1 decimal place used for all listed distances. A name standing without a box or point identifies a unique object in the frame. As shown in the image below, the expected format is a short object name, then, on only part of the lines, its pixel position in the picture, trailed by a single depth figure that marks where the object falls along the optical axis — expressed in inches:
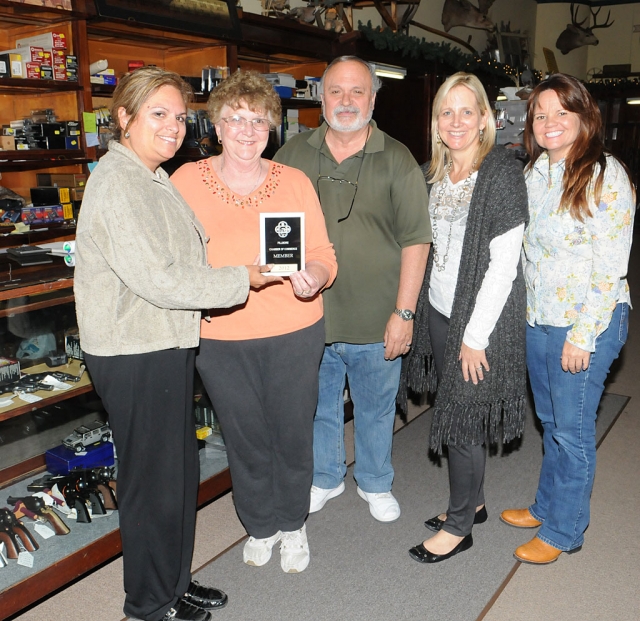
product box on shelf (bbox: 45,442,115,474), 98.0
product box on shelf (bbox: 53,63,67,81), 129.5
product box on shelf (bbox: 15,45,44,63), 127.9
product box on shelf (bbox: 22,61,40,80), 128.0
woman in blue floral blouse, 77.7
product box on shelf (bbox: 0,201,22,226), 133.4
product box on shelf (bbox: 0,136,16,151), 135.5
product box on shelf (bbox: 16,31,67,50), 128.3
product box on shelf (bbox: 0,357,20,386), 87.6
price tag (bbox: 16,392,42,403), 89.1
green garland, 183.5
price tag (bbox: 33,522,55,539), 89.2
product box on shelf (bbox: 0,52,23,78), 127.1
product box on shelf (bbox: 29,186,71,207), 142.5
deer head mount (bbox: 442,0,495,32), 300.4
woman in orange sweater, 77.5
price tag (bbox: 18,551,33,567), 83.6
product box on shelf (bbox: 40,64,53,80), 127.8
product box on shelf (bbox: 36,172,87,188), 144.3
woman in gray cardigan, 79.4
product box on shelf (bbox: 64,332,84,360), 92.3
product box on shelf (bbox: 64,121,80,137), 135.3
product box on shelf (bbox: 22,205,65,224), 138.3
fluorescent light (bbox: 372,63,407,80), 188.1
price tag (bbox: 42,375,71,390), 92.4
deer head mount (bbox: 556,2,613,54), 418.3
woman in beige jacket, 63.0
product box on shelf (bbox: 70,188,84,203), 144.8
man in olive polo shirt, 89.7
